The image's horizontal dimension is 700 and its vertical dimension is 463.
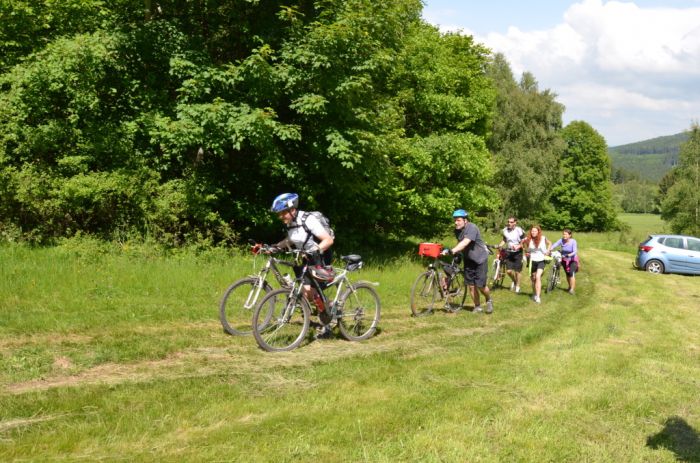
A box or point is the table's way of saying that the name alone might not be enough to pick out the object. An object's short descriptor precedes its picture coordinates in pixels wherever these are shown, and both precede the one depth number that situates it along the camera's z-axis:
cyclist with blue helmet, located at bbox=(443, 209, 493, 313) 11.02
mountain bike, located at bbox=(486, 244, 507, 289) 15.44
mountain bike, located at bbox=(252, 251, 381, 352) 7.48
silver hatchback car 23.95
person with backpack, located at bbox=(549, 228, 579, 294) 15.83
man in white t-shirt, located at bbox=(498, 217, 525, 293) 14.73
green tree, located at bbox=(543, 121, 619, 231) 60.22
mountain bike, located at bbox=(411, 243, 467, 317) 10.80
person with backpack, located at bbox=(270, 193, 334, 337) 7.64
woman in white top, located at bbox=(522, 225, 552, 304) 14.24
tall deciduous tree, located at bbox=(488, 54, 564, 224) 39.47
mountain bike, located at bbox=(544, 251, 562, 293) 15.72
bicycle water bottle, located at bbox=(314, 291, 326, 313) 8.09
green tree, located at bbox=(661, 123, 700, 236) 41.69
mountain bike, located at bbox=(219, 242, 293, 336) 7.76
